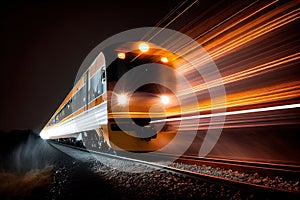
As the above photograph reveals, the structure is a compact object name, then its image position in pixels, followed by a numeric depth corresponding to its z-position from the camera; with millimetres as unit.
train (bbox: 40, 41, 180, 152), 7602
